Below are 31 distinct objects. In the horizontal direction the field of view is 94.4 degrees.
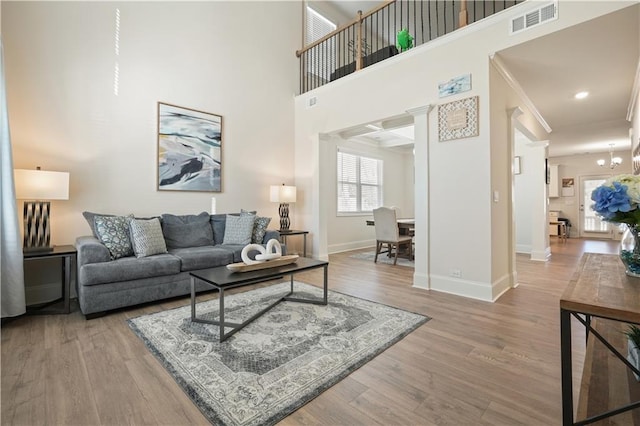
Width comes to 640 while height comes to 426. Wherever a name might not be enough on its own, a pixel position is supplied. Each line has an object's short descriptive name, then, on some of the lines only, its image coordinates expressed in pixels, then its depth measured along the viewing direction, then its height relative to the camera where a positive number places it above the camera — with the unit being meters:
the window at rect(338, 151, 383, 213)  6.85 +0.68
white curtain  2.49 -0.12
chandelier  7.95 +1.34
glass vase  1.26 -0.19
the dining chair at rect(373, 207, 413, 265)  5.02 -0.32
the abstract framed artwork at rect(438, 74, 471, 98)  3.30 +1.43
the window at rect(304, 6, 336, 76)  5.72 +3.53
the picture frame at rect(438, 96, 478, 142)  3.23 +1.03
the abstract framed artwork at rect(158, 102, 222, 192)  4.00 +0.91
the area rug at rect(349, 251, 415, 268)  5.11 -0.89
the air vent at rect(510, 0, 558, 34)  2.75 +1.84
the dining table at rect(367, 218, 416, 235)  5.54 -0.29
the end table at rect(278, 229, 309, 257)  4.76 -0.35
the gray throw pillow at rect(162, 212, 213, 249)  3.73 -0.23
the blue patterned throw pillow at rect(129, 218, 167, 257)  3.12 -0.27
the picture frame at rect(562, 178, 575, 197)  9.43 +0.70
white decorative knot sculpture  2.59 -0.38
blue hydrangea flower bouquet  1.15 +0.01
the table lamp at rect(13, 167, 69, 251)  2.69 +0.17
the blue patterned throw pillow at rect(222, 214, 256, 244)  4.02 -0.24
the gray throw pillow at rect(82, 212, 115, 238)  3.16 -0.04
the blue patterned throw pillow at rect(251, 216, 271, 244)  4.12 -0.24
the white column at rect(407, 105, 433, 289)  3.61 +0.18
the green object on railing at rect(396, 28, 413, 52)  4.25 +2.47
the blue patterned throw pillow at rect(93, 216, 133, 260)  2.99 -0.22
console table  0.94 -0.32
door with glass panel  8.99 -0.32
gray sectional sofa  2.67 -0.48
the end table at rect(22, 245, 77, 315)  2.67 -0.53
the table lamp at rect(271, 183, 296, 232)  4.90 +0.30
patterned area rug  1.53 -0.95
